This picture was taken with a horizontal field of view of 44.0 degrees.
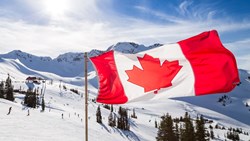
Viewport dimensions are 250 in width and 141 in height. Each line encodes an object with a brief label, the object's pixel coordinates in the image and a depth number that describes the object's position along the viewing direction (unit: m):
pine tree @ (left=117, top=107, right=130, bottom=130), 118.94
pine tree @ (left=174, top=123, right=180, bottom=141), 70.93
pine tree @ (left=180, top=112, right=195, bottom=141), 64.00
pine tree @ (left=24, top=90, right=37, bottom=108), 102.98
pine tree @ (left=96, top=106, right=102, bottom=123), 109.66
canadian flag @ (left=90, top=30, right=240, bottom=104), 13.02
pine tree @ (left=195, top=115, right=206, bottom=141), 61.56
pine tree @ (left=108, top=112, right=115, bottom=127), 116.12
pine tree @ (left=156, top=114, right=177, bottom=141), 69.94
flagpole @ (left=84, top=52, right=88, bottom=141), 11.67
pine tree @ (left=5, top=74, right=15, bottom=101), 110.12
